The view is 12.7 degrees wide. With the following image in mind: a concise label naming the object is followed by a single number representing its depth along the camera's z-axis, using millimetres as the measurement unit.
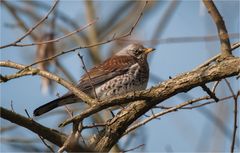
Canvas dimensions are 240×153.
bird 14492
